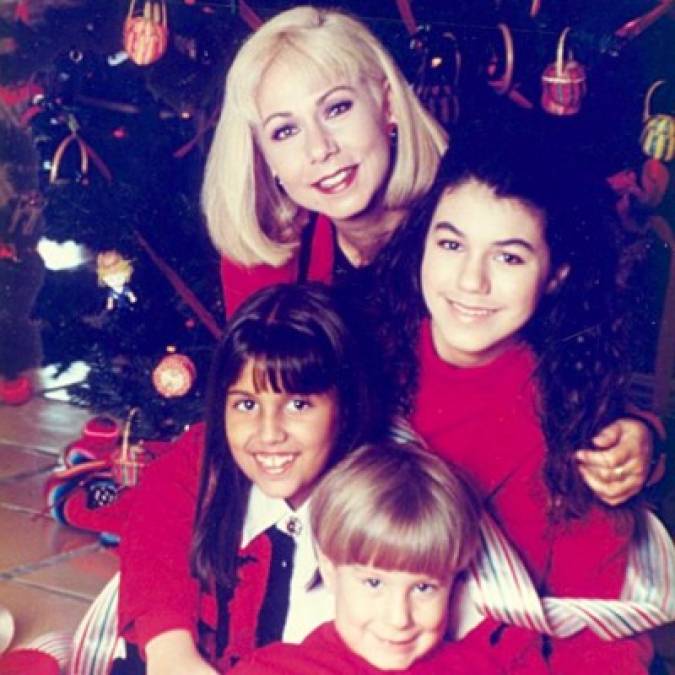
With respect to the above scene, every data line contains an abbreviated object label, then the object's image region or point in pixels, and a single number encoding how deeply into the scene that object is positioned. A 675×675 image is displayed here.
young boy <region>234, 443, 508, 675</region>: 0.95
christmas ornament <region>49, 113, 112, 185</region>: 1.11
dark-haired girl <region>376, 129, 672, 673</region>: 0.94
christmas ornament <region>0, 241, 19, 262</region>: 1.17
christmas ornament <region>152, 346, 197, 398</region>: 1.10
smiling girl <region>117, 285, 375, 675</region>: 0.99
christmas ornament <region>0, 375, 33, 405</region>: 1.25
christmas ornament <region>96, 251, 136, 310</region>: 1.12
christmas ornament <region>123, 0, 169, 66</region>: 1.03
